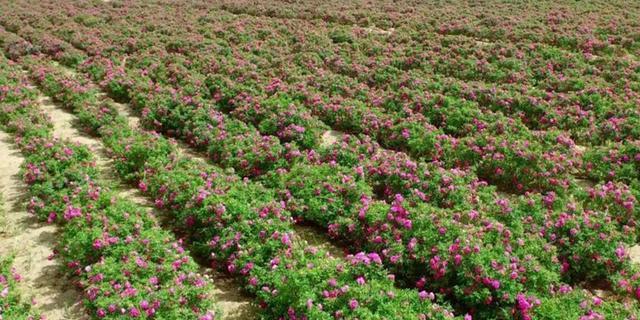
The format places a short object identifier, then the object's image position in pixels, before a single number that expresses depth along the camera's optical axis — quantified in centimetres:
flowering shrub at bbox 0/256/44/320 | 759
